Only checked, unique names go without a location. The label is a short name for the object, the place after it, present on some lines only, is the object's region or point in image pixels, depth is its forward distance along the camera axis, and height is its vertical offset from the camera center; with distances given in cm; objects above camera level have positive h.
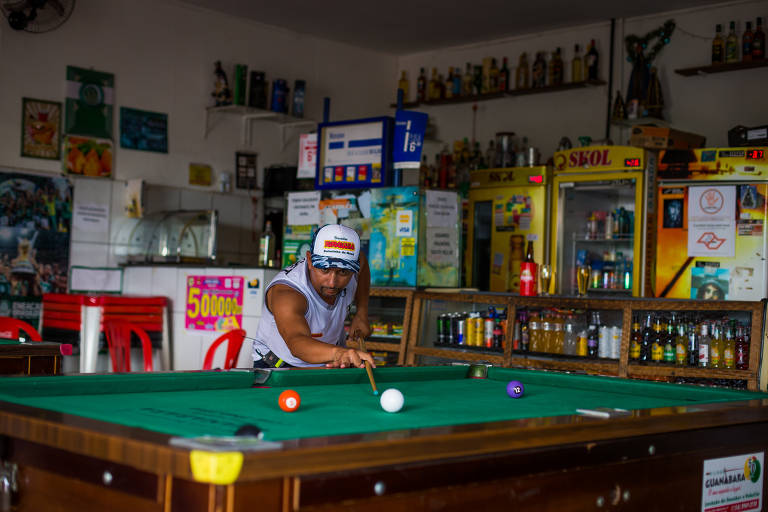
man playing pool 359 -24
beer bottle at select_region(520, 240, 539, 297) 559 -14
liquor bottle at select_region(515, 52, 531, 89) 880 +183
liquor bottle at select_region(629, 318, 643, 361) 504 -45
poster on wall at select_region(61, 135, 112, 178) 726 +68
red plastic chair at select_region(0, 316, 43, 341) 509 -54
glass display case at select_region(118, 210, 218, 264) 706 +3
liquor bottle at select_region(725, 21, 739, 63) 748 +186
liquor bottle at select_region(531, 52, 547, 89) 865 +182
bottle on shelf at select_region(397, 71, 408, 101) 989 +189
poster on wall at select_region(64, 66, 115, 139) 731 +114
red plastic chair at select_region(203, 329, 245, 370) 570 -66
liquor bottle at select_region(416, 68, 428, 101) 961 +179
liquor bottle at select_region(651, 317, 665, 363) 499 -46
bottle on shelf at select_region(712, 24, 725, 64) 757 +186
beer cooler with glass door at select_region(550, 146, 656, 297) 689 +37
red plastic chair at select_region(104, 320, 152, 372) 596 -71
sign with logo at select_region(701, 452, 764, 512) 259 -65
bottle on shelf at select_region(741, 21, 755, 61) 741 +188
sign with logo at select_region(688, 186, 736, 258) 650 +33
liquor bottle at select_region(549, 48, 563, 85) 855 +182
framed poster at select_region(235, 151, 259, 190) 855 +73
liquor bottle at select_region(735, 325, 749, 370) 470 -44
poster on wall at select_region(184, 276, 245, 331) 628 -43
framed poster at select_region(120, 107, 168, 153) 765 +97
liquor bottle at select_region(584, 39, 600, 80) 828 +186
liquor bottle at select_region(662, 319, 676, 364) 496 -46
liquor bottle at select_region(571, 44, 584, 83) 839 +180
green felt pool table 168 -44
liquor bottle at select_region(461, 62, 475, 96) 923 +181
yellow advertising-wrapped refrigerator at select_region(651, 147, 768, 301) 638 +30
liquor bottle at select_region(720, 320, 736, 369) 475 -44
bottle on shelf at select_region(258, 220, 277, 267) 716 -1
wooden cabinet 473 -44
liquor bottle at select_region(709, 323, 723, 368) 482 -44
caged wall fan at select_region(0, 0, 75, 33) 688 +176
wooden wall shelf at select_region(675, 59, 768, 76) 736 +169
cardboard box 679 +96
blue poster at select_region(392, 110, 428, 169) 607 +79
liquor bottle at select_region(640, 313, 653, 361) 503 -44
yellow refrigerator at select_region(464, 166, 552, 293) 768 +30
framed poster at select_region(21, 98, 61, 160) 707 +87
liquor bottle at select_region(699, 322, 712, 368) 486 -44
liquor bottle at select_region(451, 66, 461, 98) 936 +179
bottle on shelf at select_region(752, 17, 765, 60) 734 +185
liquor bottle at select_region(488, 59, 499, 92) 904 +180
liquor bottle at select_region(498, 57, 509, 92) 896 +182
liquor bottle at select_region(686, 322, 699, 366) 493 -44
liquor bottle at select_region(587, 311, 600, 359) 527 -46
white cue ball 232 -39
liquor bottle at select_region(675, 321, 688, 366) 493 -46
